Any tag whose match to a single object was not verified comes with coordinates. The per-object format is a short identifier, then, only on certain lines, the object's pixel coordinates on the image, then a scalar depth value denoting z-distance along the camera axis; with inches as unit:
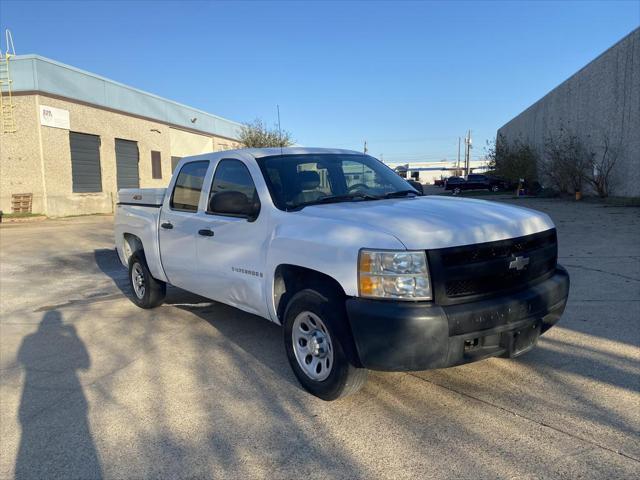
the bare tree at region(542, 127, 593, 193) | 1056.8
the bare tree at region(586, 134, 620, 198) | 930.1
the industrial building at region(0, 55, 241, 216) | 871.4
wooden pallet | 878.4
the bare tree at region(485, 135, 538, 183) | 1355.8
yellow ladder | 861.8
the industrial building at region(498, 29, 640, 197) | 845.8
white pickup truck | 121.9
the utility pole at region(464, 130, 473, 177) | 3410.4
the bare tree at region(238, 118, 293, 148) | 1314.0
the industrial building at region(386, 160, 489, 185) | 3686.0
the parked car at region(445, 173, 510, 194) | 1674.5
